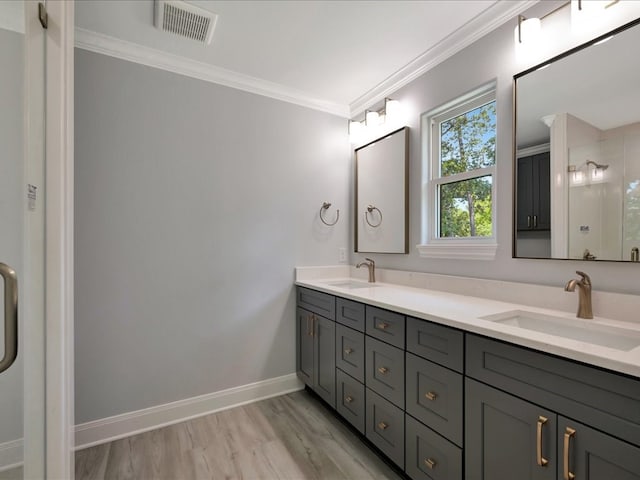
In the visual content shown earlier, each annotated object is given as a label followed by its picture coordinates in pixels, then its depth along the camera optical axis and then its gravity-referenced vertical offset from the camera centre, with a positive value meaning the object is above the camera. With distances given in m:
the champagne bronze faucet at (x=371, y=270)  2.57 -0.26
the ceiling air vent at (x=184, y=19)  1.69 +1.26
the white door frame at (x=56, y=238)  1.10 +0.00
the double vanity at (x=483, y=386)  0.88 -0.56
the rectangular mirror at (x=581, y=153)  1.26 +0.39
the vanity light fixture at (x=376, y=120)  2.42 +0.99
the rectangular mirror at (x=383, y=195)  2.36 +0.36
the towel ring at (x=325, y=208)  2.78 +0.26
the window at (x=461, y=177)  1.89 +0.40
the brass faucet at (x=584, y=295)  1.30 -0.24
